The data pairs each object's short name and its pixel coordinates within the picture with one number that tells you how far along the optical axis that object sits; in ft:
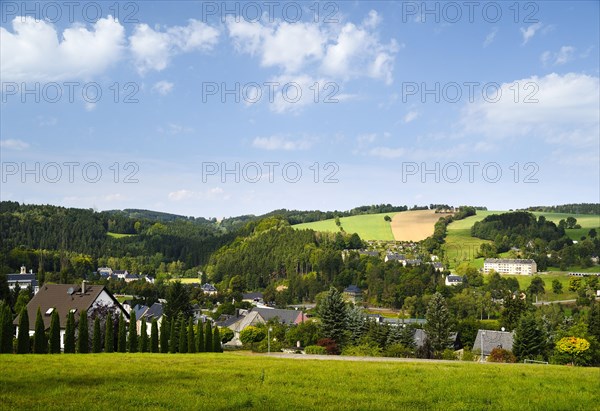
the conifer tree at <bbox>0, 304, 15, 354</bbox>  120.47
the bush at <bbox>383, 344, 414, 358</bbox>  163.17
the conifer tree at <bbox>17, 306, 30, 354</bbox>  121.70
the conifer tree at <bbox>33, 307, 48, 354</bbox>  124.06
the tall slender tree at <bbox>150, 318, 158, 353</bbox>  141.90
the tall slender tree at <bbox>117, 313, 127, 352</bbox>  136.15
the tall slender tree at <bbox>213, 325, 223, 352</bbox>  156.80
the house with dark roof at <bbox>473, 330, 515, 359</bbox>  221.15
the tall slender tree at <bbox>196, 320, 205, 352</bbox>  148.15
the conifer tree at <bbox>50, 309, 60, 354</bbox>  126.11
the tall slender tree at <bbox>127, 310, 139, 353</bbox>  137.41
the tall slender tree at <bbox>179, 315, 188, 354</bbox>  144.25
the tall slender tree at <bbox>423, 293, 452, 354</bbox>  221.05
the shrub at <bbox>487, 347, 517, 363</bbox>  161.79
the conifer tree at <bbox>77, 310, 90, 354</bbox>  127.54
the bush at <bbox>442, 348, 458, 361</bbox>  170.33
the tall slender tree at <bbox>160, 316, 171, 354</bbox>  142.72
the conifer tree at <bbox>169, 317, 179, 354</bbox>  143.23
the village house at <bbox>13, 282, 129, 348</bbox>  156.66
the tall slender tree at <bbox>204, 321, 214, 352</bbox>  152.46
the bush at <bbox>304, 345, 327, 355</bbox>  163.14
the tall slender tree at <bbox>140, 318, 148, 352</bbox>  139.13
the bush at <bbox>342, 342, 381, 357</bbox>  154.08
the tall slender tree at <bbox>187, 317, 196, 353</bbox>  145.38
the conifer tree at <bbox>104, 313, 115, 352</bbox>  132.77
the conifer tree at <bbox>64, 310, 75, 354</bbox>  128.06
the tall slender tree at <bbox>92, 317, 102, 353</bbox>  131.75
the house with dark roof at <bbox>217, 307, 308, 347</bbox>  293.84
